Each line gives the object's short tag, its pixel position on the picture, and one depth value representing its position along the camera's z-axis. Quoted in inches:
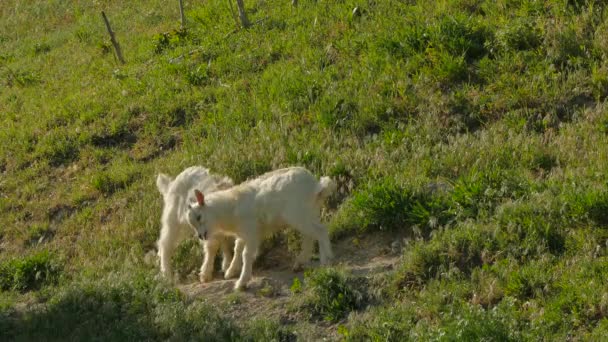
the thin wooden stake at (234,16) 1249.6
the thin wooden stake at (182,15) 1298.0
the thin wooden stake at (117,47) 1267.5
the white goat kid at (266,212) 725.9
